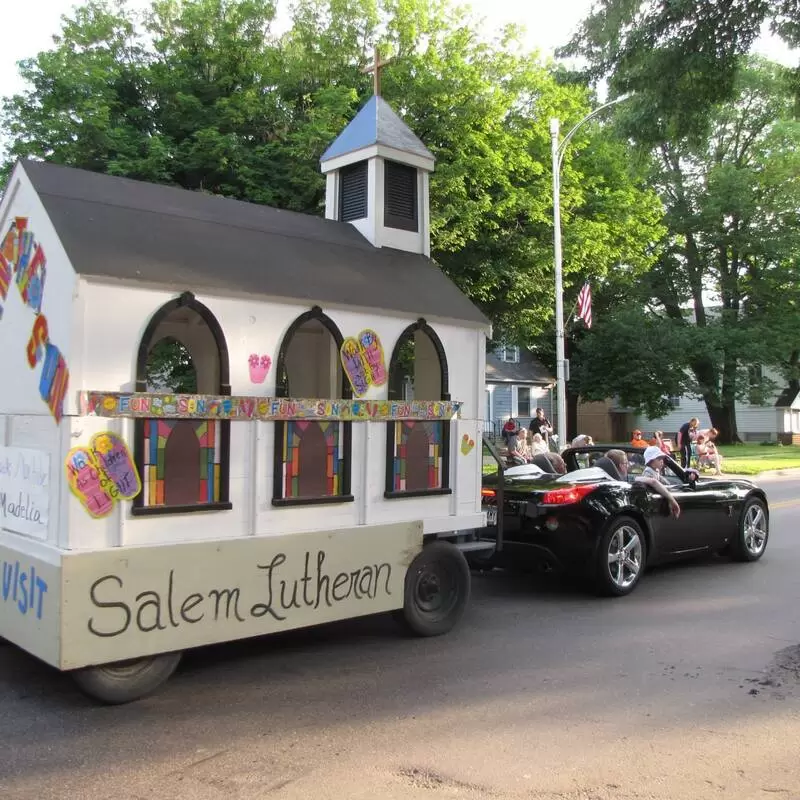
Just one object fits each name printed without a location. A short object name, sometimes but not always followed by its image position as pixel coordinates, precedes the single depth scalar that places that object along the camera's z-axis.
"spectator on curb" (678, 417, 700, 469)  20.70
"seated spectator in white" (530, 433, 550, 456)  19.29
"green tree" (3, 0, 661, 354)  18.95
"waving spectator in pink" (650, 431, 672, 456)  20.30
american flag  21.23
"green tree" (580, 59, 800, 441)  35.59
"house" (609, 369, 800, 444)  46.09
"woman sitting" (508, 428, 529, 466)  20.25
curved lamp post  19.27
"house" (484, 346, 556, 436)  41.12
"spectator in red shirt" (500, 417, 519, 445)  22.91
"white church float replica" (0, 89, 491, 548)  4.43
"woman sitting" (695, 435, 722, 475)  22.41
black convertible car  7.10
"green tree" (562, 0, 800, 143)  7.72
